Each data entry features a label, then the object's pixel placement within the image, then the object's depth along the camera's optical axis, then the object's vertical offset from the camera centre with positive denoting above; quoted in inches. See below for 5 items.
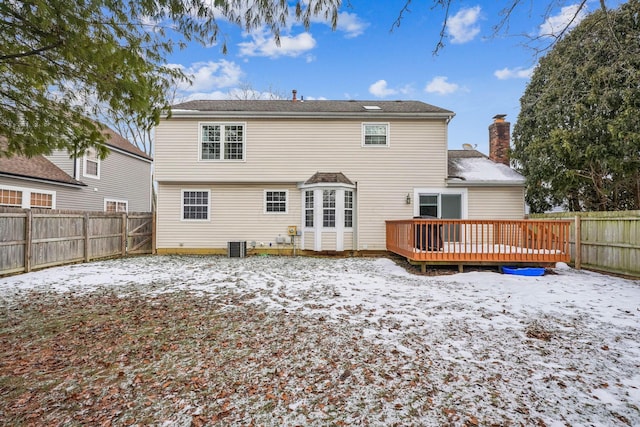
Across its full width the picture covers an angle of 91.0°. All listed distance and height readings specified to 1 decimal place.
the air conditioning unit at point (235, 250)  444.8 -44.6
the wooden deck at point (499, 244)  313.0 -26.3
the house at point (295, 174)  460.1 +65.7
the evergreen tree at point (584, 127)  366.9 +119.5
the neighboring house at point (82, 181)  459.8 +65.0
